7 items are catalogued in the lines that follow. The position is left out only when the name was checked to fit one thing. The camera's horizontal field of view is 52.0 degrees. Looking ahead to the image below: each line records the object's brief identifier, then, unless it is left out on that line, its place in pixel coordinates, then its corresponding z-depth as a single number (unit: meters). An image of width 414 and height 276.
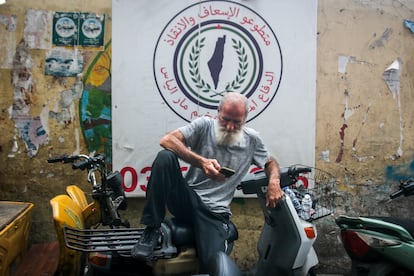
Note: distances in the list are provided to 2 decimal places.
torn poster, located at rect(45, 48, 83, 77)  4.09
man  2.61
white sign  4.10
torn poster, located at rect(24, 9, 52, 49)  4.05
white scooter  2.88
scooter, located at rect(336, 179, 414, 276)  2.94
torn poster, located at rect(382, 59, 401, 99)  4.33
